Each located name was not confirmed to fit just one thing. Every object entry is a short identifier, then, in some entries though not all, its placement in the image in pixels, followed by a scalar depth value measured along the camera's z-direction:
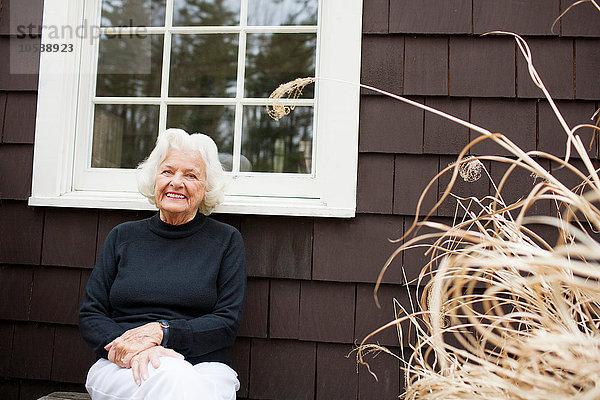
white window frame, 1.78
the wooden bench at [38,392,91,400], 1.75
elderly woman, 1.38
